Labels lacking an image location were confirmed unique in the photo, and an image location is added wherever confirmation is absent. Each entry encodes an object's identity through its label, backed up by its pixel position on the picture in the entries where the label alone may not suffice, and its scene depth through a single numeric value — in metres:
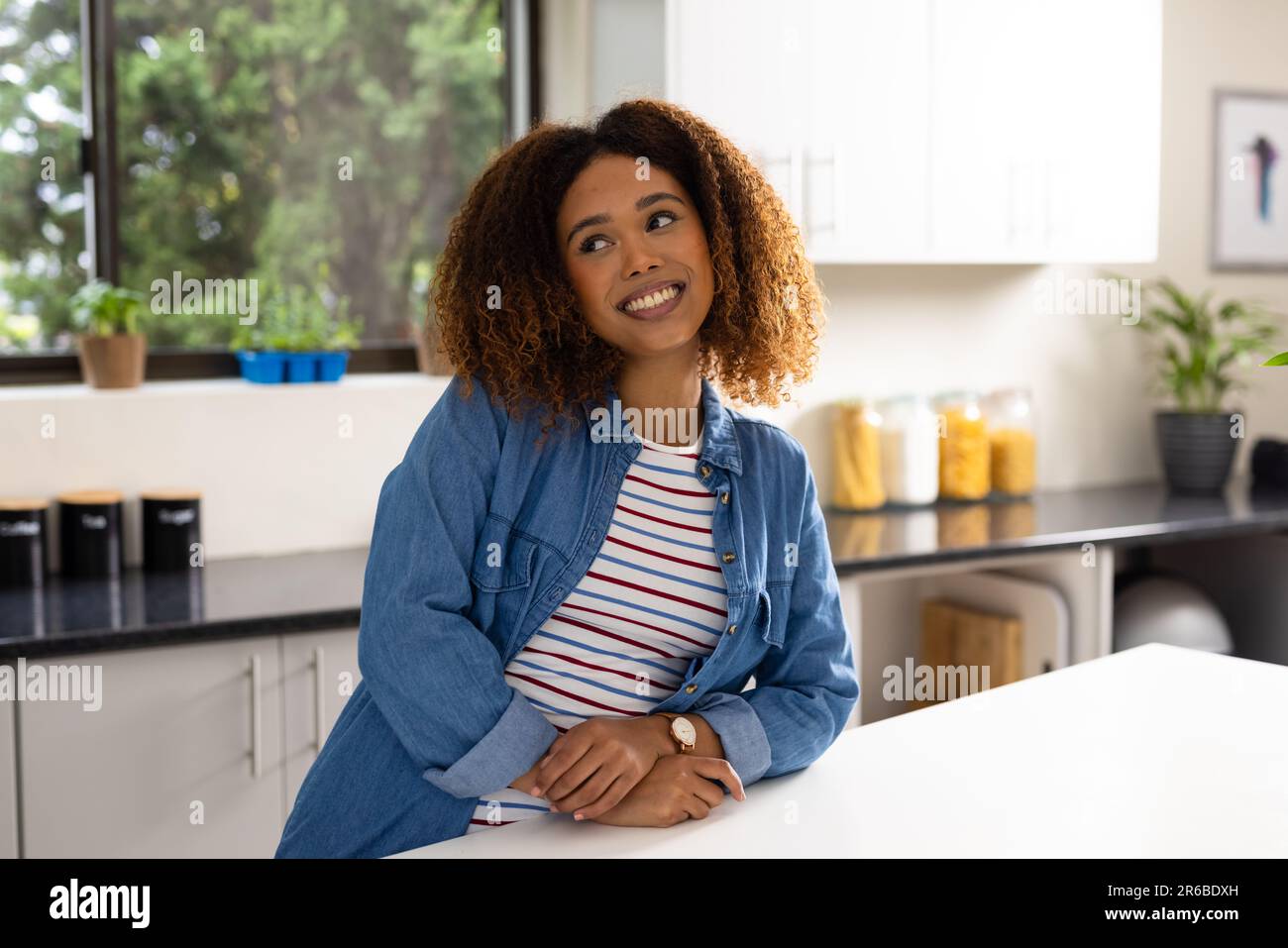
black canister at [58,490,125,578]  2.31
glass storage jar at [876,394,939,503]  3.10
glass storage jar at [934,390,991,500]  3.19
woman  1.22
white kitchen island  1.12
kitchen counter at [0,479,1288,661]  1.97
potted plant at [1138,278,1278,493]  3.42
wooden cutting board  2.96
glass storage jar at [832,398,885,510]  3.07
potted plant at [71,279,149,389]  2.42
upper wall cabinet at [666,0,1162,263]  2.63
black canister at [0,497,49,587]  2.24
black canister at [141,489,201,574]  2.38
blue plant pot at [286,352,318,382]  2.59
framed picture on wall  3.63
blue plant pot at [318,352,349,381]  2.63
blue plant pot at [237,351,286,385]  2.57
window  2.54
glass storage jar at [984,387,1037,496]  3.25
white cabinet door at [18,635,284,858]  1.93
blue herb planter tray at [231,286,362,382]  2.59
